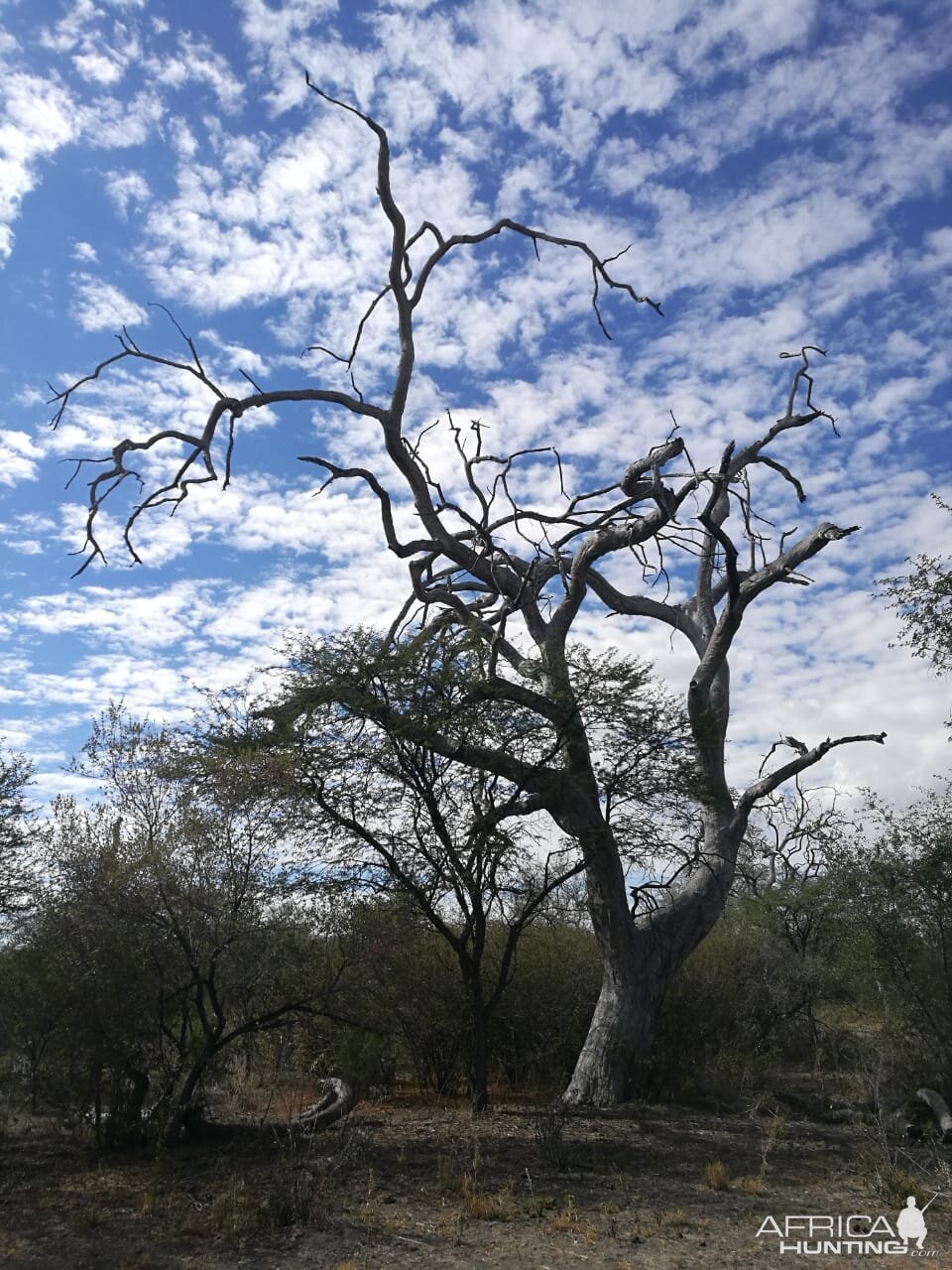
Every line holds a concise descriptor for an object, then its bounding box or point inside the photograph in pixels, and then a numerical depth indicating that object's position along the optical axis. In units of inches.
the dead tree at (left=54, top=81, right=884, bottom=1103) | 449.1
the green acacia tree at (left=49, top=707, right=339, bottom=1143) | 352.2
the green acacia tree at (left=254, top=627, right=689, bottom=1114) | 427.8
